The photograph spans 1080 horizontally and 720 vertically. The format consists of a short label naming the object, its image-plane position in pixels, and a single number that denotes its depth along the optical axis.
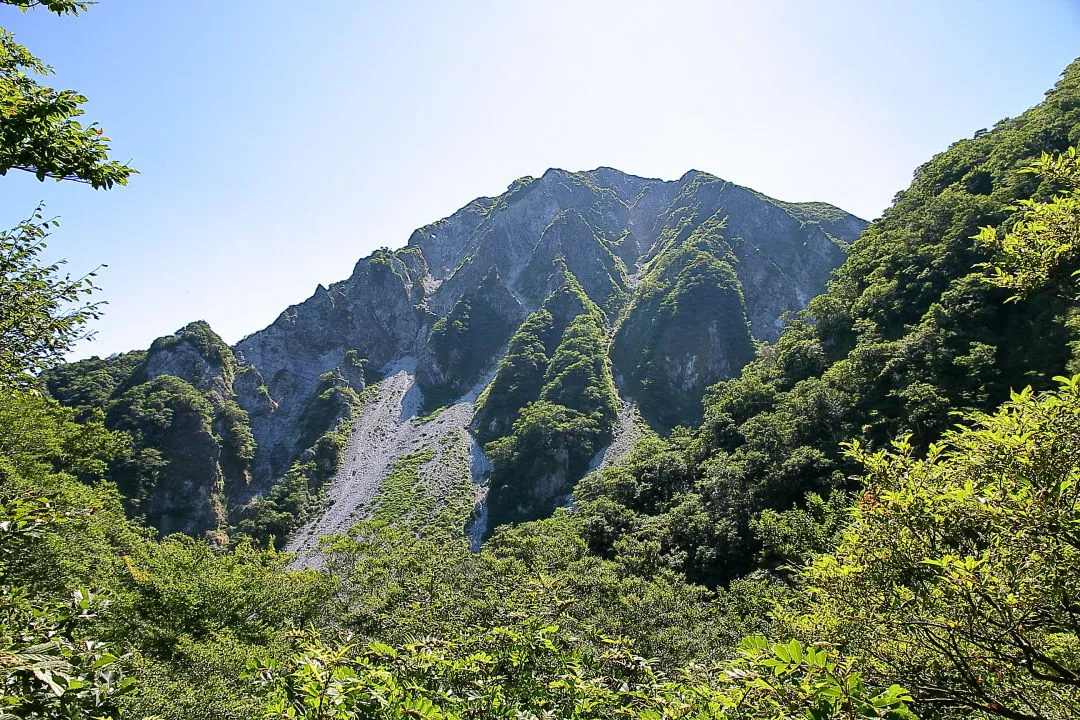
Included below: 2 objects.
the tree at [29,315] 8.49
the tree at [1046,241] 5.50
